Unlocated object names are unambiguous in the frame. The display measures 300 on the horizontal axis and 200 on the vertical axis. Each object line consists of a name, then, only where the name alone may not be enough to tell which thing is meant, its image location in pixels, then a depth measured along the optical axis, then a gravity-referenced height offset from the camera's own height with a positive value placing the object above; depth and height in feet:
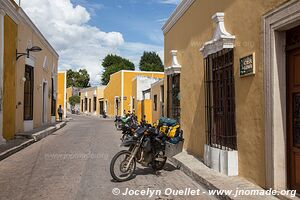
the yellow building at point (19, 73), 38.99 +4.83
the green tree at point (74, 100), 214.07 +5.25
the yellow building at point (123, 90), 132.87 +7.30
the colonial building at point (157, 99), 60.53 +1.75
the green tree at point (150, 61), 215.72 +28.95
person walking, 103.50 -1.04
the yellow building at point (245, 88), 16.97 +1.23
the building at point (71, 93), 227.08 +10.22
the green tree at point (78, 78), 251.60 +21.56
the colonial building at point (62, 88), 122.01 +7.12
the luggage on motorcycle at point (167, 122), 26.55 -0.97
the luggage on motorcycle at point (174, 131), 25.66 -1.61
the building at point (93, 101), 172.20 +4.35
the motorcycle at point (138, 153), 22.21 -2.82
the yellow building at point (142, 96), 78.07 +3.56
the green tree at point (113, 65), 218.65 +27.26
